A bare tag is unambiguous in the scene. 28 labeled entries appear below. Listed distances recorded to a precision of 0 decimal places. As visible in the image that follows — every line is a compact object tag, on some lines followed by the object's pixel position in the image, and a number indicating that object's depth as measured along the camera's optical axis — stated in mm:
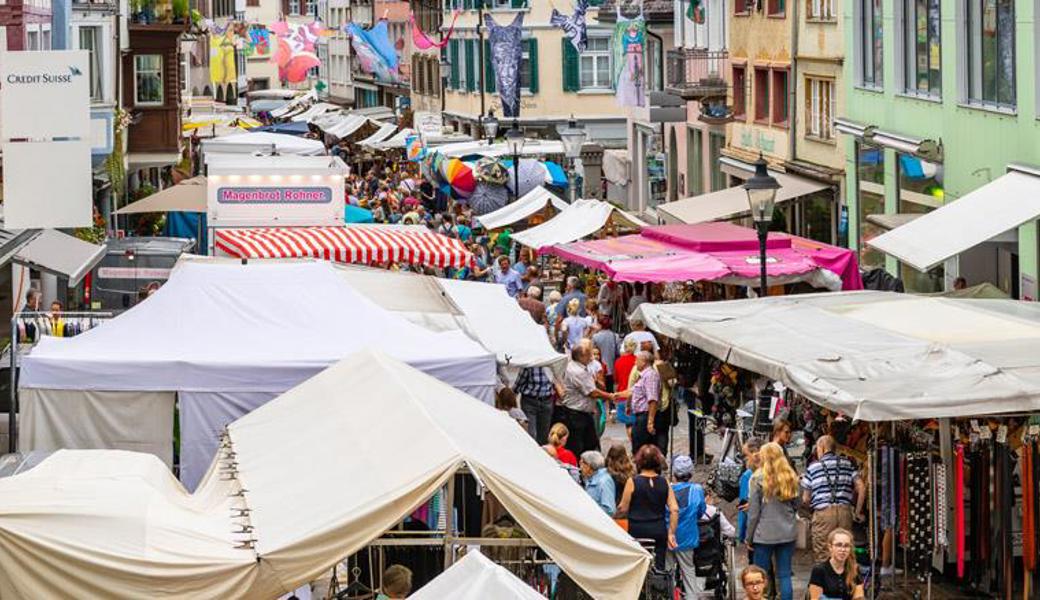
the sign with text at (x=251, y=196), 29406
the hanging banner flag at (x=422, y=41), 59000
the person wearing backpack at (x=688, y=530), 14812
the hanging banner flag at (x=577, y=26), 48781
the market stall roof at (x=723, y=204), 34469
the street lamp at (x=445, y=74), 69000
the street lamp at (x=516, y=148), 41812
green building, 23562
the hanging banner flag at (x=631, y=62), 44375
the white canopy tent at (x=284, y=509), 10805
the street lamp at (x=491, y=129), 49375
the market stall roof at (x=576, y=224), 33250
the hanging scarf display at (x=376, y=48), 68688
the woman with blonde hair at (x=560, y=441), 16891
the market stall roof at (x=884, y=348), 14148
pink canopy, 26188
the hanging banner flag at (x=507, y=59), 51312
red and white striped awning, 27281
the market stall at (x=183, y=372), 16484
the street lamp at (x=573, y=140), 42562
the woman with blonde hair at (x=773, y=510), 14859
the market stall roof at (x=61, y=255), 24984
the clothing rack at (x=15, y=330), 18141
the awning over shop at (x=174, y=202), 36875
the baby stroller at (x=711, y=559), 14953
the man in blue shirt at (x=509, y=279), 33547
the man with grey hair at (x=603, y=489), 14883
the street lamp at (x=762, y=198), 21250
